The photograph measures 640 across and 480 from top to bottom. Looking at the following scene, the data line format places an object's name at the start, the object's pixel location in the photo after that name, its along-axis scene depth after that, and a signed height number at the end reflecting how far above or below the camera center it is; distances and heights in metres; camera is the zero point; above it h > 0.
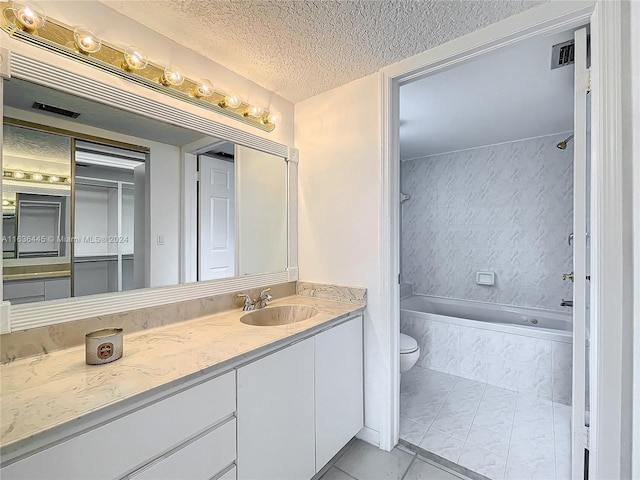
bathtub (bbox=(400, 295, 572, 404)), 2.29 -0.97
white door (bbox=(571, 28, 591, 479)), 1.25 -0.05
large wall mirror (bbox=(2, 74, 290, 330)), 1.04 +0.18
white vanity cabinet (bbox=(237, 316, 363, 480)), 1.11 -0.77
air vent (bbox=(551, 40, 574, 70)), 1.57 +1.09
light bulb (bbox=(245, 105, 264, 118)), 1.77 +0.82
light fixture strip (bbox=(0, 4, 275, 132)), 1.02 +0.76
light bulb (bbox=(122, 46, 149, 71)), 1.24 +0.80
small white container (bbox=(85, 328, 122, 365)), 0.95 -0.37
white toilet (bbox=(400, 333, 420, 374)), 2.17 -0.90
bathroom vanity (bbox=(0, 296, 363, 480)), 0.70 -0.52
